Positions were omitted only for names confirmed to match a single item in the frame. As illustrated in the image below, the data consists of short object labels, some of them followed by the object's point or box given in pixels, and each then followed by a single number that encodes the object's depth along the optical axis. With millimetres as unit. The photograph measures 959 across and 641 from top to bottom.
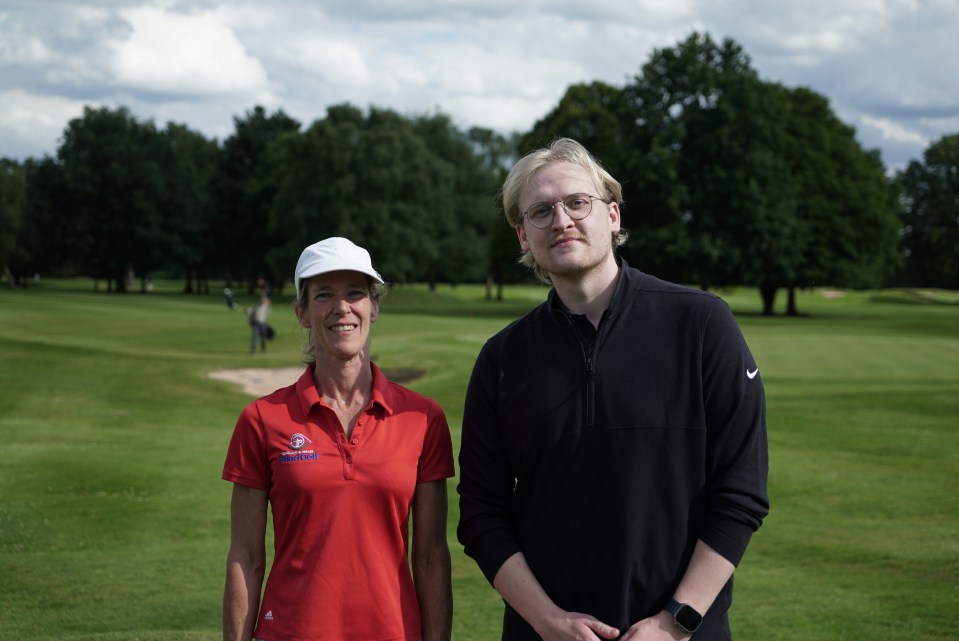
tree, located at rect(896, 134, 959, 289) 88562
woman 3389
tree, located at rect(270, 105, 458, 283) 69125
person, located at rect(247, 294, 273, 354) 29766
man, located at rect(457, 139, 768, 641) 3154
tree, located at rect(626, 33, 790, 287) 52406
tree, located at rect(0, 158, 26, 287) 86875
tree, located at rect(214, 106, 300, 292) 82562
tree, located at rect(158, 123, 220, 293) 83875
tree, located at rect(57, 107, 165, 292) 81750
